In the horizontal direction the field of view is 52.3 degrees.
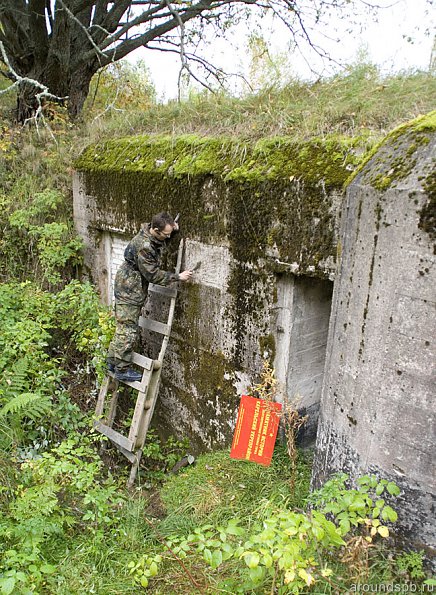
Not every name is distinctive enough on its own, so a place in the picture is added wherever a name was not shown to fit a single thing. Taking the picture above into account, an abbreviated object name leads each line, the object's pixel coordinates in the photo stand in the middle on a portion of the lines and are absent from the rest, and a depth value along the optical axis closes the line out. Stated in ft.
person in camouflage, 13.26
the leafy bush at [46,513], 8.43
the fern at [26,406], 12.34
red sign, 11.29
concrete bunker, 7.09
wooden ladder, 13.74
